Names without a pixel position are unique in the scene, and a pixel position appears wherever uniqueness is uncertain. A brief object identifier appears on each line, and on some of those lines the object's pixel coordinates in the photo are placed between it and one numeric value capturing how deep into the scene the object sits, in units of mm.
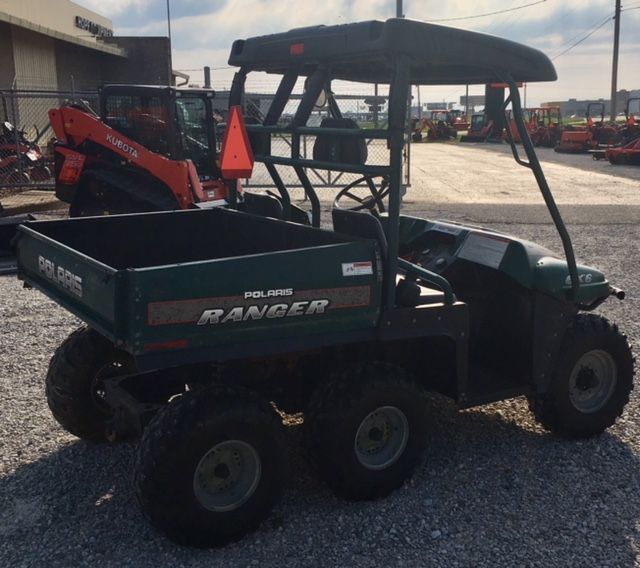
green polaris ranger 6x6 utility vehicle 3162
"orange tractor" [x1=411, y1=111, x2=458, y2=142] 46531
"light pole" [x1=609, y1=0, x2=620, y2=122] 41594
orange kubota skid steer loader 11008
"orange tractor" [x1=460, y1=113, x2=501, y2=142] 42656
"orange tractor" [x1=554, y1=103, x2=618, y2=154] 32031
